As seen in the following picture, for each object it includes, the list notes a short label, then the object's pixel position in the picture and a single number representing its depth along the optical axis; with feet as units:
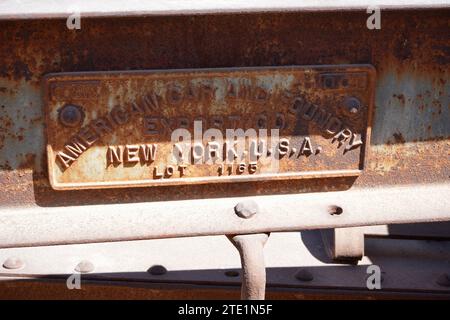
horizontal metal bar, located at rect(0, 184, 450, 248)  4.08
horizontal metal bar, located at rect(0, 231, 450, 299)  5.18
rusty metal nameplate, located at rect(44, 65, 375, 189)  4.05
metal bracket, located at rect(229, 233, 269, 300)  4.12
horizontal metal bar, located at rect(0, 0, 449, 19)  3.82
